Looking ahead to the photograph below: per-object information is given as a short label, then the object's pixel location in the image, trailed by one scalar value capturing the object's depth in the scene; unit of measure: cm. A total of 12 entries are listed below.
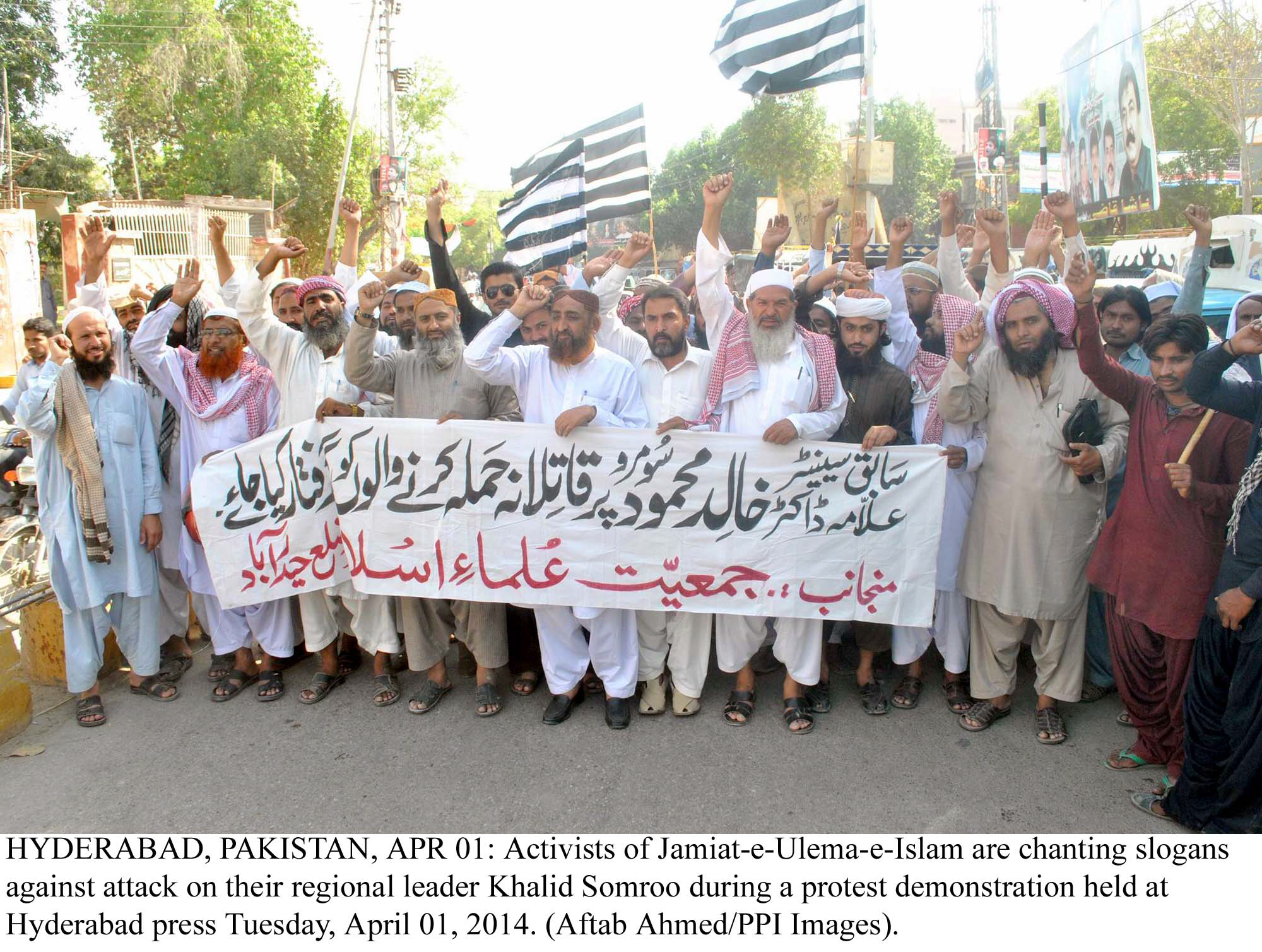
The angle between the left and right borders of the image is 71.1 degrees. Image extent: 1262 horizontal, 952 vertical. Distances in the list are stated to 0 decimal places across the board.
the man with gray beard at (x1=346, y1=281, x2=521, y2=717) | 414
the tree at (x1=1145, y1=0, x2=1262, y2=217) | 1897
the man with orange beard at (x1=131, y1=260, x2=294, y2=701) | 431
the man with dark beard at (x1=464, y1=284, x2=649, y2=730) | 398
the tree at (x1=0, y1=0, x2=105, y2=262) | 2642
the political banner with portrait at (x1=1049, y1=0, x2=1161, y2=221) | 1312
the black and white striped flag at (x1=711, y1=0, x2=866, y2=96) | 619
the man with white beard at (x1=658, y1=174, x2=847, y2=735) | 393
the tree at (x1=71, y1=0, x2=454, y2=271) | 2784
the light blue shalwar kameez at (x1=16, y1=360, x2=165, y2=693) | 415
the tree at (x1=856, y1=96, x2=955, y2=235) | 4819
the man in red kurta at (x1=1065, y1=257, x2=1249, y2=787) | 323
